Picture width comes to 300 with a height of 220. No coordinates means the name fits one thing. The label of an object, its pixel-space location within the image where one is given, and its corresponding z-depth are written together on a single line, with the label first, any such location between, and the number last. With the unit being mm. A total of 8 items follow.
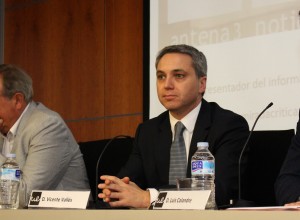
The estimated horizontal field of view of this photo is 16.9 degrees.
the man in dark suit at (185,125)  4668
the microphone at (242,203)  3537
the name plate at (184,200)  2933
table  2381
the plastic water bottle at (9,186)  4002
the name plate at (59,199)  3414
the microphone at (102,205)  4231
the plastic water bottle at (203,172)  3567
